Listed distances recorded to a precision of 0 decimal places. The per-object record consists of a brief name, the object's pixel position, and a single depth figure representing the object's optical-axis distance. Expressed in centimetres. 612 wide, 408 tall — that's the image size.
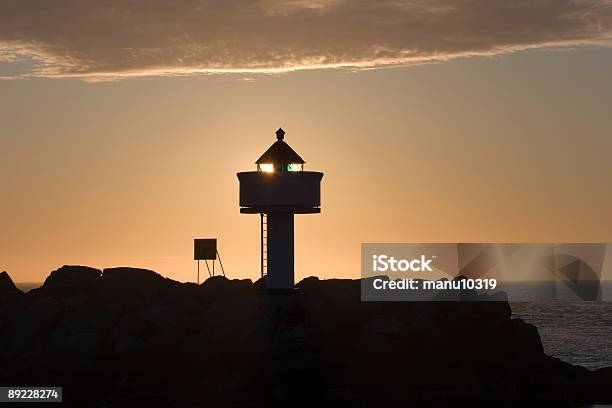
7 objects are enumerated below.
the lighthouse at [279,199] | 5072
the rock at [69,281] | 5591
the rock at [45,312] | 5303
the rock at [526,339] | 5369
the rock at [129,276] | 5606
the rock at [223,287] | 5466
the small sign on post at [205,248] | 5725
